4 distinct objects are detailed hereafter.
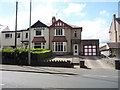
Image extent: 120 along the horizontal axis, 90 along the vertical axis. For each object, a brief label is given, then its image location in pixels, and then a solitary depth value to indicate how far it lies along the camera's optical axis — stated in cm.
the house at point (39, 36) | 2712
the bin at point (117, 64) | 1331
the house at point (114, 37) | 2703
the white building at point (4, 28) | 3965
